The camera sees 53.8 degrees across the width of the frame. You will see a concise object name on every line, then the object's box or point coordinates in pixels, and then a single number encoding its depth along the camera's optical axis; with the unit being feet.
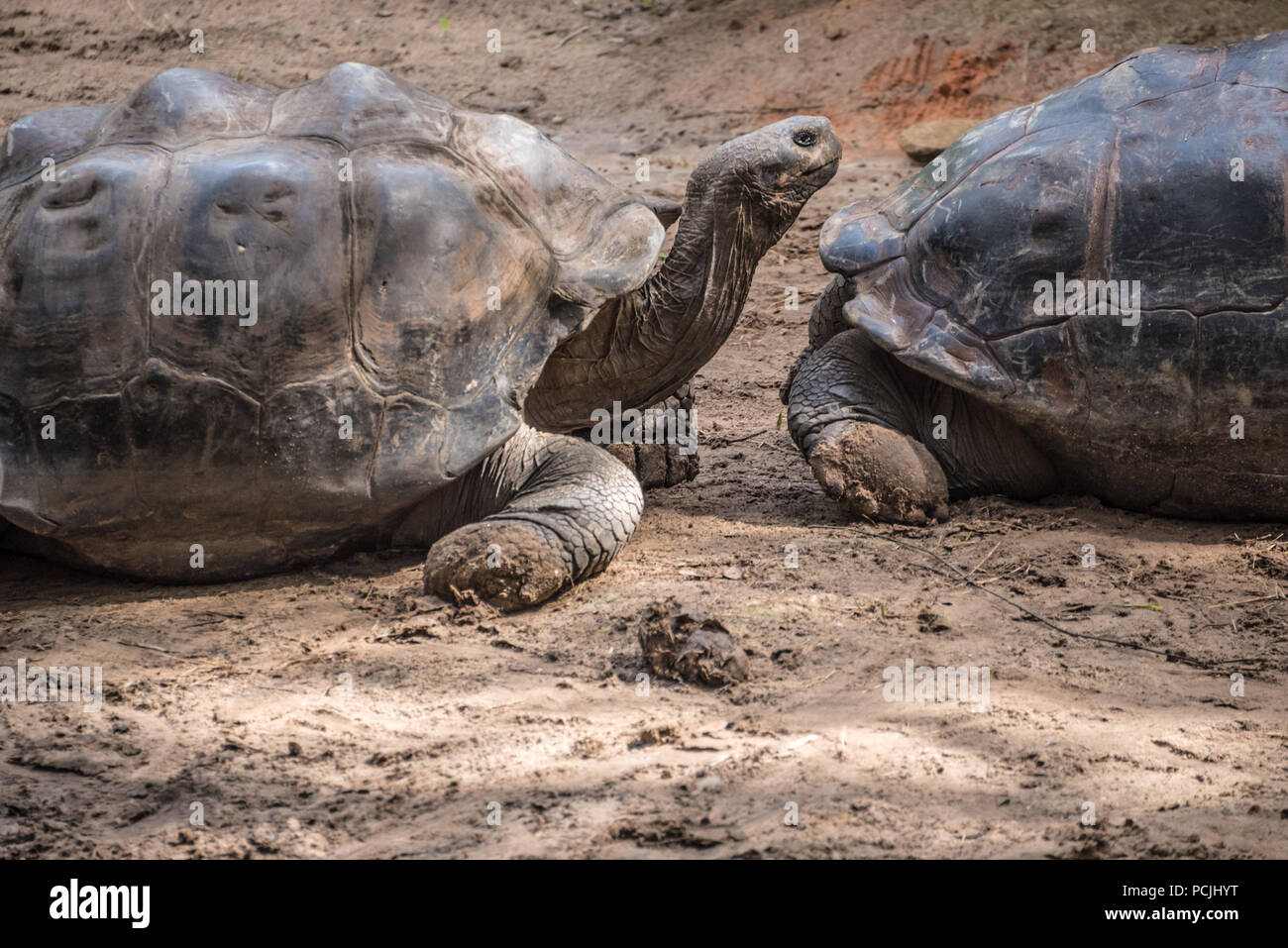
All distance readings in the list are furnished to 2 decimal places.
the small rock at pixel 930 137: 29.78
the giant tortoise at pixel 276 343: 13.17
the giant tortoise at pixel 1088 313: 14.23
